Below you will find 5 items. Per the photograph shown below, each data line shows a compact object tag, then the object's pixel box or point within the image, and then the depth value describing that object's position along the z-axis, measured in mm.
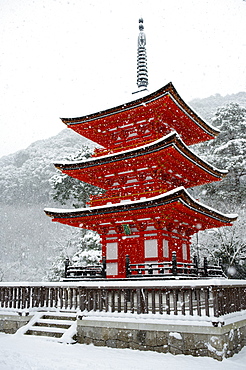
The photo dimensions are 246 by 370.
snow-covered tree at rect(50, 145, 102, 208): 36438
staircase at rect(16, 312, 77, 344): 12716
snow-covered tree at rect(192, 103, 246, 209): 38969
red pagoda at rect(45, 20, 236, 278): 17109
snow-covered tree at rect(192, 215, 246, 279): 30453
